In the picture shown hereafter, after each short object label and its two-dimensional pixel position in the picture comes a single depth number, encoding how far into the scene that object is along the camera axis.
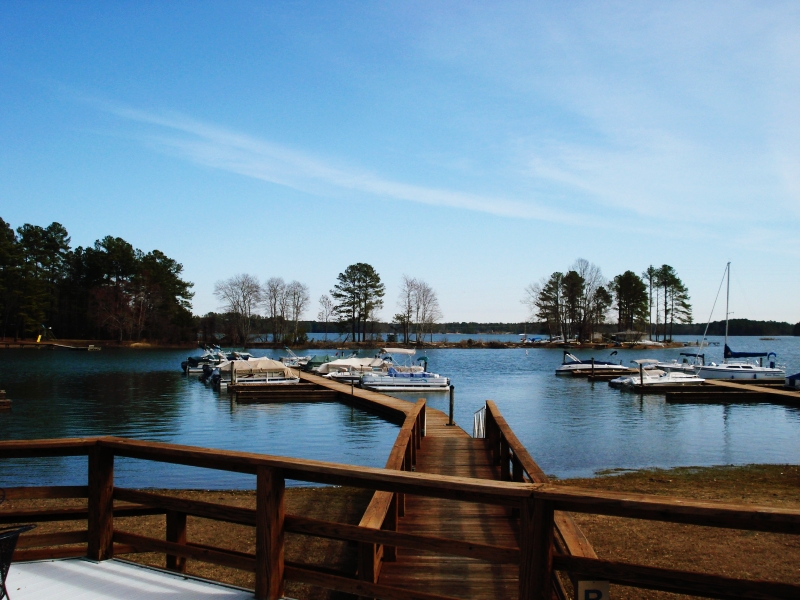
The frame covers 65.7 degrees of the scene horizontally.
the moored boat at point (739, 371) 44.75
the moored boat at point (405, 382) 38.94
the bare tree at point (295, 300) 103.06
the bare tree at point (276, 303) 101.12
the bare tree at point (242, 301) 96.81
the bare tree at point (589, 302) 99.88
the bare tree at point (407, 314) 105.94
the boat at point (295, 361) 54.59
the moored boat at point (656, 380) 40.19
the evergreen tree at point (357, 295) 101.25
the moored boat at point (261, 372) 38.25
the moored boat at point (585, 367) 52.53
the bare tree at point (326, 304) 103.06
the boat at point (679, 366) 50.12
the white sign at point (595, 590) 3.10
